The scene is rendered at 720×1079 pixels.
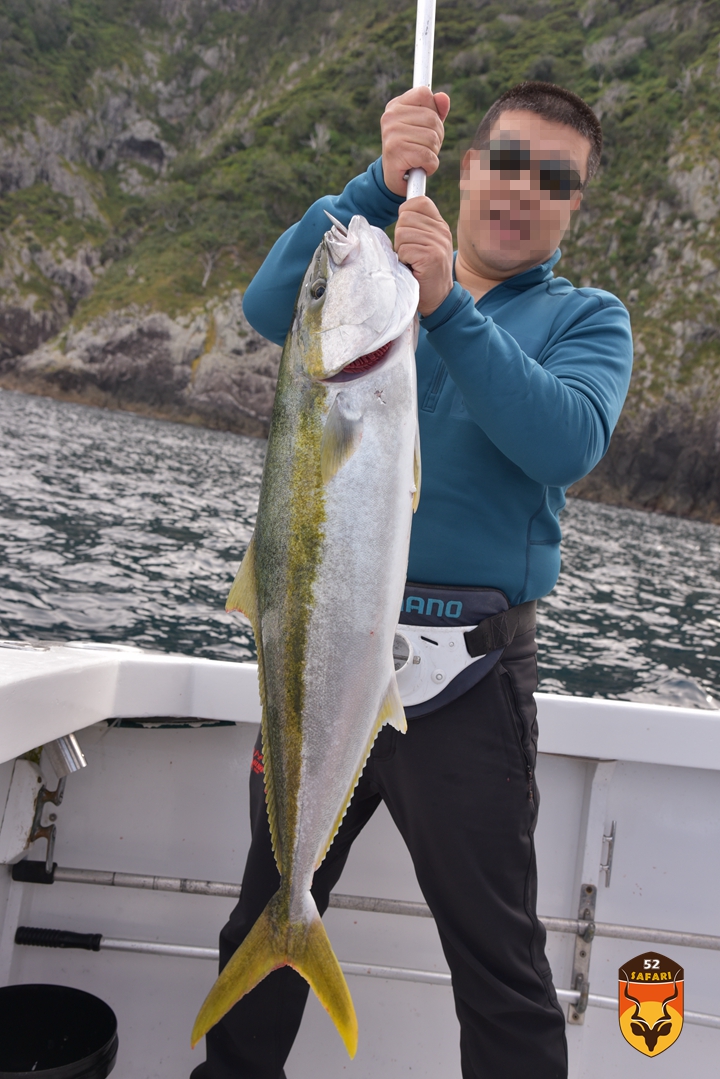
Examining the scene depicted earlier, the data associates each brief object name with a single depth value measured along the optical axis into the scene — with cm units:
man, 157
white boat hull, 254
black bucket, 232
